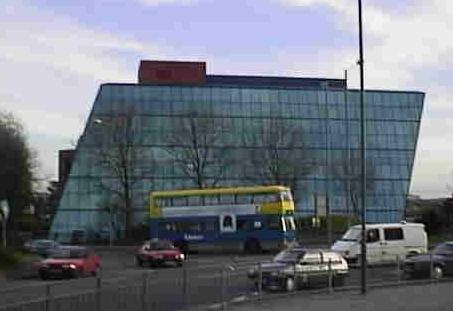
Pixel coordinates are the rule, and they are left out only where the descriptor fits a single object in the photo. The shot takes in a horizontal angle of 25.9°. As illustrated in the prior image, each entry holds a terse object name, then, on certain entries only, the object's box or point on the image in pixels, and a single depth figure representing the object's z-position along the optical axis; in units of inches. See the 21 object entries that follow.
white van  1797.5
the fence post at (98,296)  760.3
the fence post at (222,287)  1059.0
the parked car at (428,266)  1459.2
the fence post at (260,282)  1138.7
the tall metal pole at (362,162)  1182.9
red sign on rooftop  4387.3
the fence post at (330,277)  1247.9
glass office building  3757.4
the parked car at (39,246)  2582.2
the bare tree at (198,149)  3821.4
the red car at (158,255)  2052.2
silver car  1219.9
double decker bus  2458.2
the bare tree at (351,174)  3754.9
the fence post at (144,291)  865.5
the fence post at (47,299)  668.4
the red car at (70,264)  1683.1
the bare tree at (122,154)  3580.2
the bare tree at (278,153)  3663.9
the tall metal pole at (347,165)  3802.7
